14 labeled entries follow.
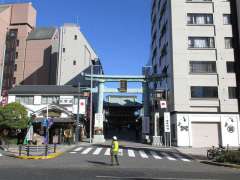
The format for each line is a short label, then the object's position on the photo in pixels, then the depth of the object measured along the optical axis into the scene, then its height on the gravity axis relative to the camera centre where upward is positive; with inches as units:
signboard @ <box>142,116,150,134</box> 1085.3 -54.3
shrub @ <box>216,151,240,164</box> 478.8 -101.2
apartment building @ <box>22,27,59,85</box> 1801.4 +521.2
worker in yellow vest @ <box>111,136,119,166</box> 444.3 -75.9
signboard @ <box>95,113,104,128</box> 1052.3 -15.6
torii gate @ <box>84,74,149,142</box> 1127.3 +206.6
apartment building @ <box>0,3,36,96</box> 1835.3 +760.4
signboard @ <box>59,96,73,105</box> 1128.1 +90.9
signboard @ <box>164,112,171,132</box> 913.6 -32.0
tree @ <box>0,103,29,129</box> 833.0 -3.1
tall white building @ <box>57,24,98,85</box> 1616.0 +505.9
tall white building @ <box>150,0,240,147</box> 931.4 +202.3
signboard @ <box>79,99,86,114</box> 1010.4 +46.2
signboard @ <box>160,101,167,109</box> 928.9 +55.9
